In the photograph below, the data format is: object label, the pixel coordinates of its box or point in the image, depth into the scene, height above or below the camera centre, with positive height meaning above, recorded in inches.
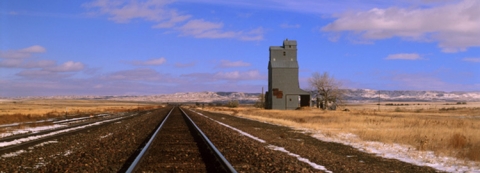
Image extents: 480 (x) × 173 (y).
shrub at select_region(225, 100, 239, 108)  4405.0 -41.3
